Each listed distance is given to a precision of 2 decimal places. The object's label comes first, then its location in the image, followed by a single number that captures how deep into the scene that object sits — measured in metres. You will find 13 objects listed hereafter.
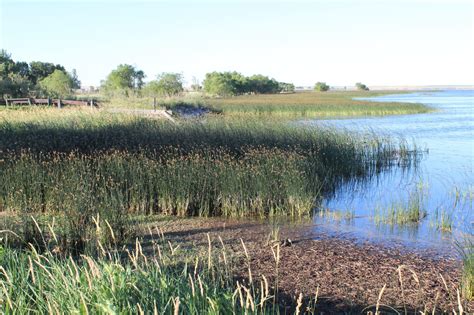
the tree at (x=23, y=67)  62.12
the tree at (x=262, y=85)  92.56
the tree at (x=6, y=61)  51.27
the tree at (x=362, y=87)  156.90
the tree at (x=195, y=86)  83.12
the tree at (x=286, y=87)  106.97
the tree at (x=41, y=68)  66.69
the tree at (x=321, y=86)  131.88
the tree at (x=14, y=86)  33.25
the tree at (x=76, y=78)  81.78
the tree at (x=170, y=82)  58.31
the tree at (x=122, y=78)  67.69
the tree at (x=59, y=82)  48.31
